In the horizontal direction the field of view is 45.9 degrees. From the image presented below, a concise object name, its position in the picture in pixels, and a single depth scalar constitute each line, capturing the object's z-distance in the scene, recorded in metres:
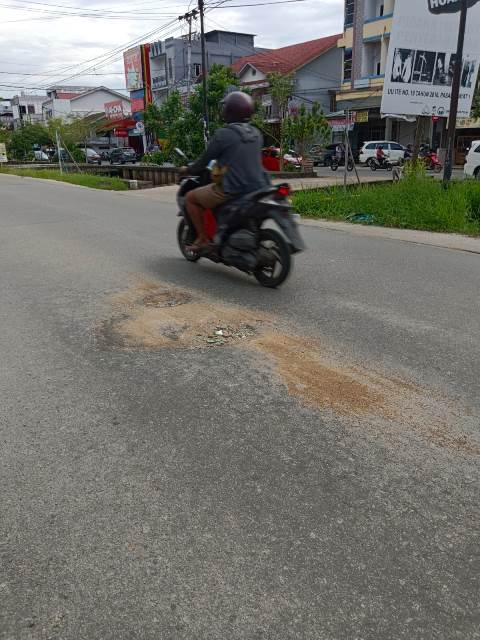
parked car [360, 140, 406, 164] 32.12
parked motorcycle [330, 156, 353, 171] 32.91
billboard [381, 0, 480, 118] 12.55
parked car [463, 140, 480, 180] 17.53
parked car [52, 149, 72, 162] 46.41
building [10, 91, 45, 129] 94.56
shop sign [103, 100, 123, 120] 64.66
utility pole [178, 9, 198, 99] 33.20
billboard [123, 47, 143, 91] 57.91
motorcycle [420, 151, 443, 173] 26.34
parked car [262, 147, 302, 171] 27.62
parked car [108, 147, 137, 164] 51.81
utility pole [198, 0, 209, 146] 26.19
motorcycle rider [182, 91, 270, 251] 5.88
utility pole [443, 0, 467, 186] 11.58
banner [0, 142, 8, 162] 46.38
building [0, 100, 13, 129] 107.31
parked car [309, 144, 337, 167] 35.19
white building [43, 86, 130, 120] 74.94
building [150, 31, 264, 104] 55.50
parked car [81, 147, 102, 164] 50.58
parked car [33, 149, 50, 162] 57.31
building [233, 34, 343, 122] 43.28
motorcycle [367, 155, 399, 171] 31.59
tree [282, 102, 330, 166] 23.48
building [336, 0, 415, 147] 35.28
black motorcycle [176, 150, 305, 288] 5.79
